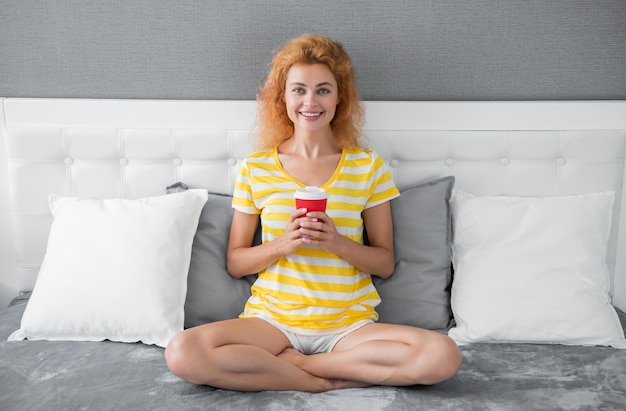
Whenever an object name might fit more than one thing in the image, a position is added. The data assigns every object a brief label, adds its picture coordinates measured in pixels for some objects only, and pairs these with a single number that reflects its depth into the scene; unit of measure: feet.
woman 5.13
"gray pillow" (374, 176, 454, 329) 6.40
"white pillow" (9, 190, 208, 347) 5.88
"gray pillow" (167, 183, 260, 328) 6.32
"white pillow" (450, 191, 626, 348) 6.04
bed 5.21
